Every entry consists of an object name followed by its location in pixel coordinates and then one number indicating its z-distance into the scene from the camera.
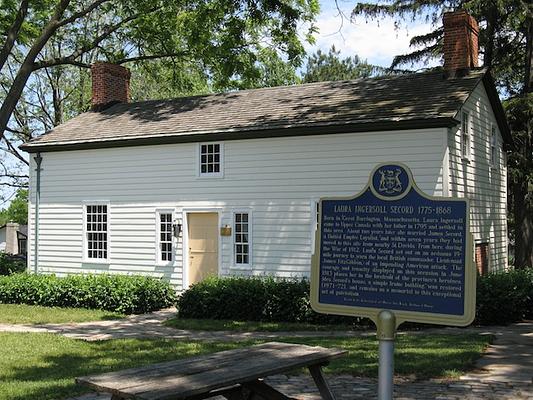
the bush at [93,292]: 15.79
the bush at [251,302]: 13.59
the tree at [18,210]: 74.81
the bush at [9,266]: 21.20
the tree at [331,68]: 49.47
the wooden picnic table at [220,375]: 4.41
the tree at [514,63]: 19.62
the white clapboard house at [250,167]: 15.34
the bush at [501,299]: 12.98
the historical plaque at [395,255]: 4.42
